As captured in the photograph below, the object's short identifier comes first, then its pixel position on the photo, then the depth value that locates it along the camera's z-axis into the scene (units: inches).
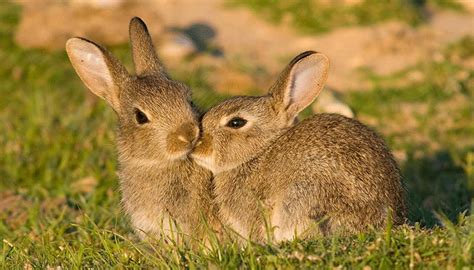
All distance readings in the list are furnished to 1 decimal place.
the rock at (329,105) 675.4
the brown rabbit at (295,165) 390.0
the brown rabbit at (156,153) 419.8
